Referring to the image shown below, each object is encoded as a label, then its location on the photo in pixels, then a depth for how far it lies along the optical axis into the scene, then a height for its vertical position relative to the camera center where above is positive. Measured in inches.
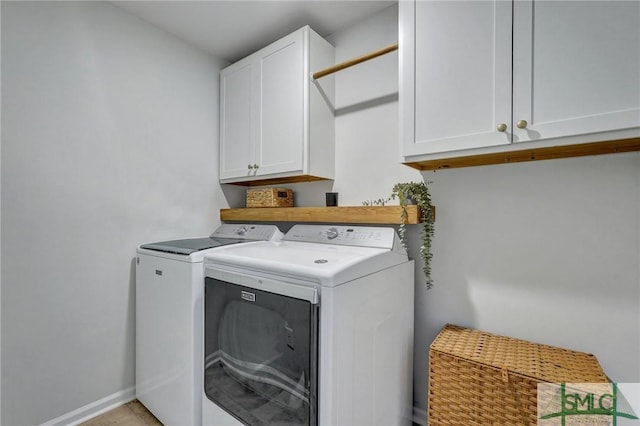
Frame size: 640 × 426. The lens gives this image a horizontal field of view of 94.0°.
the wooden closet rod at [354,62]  64.6 +35.3
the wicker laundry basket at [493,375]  44.4 -25.4
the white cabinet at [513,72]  38.6 +21.2
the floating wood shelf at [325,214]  62.5 -0.4
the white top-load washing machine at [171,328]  60.8 -25.4
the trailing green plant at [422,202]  62.7 +2.4
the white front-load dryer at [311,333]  43.8 -20.3
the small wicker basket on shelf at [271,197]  87.4 +4.6
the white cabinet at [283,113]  74.5 +26.9
